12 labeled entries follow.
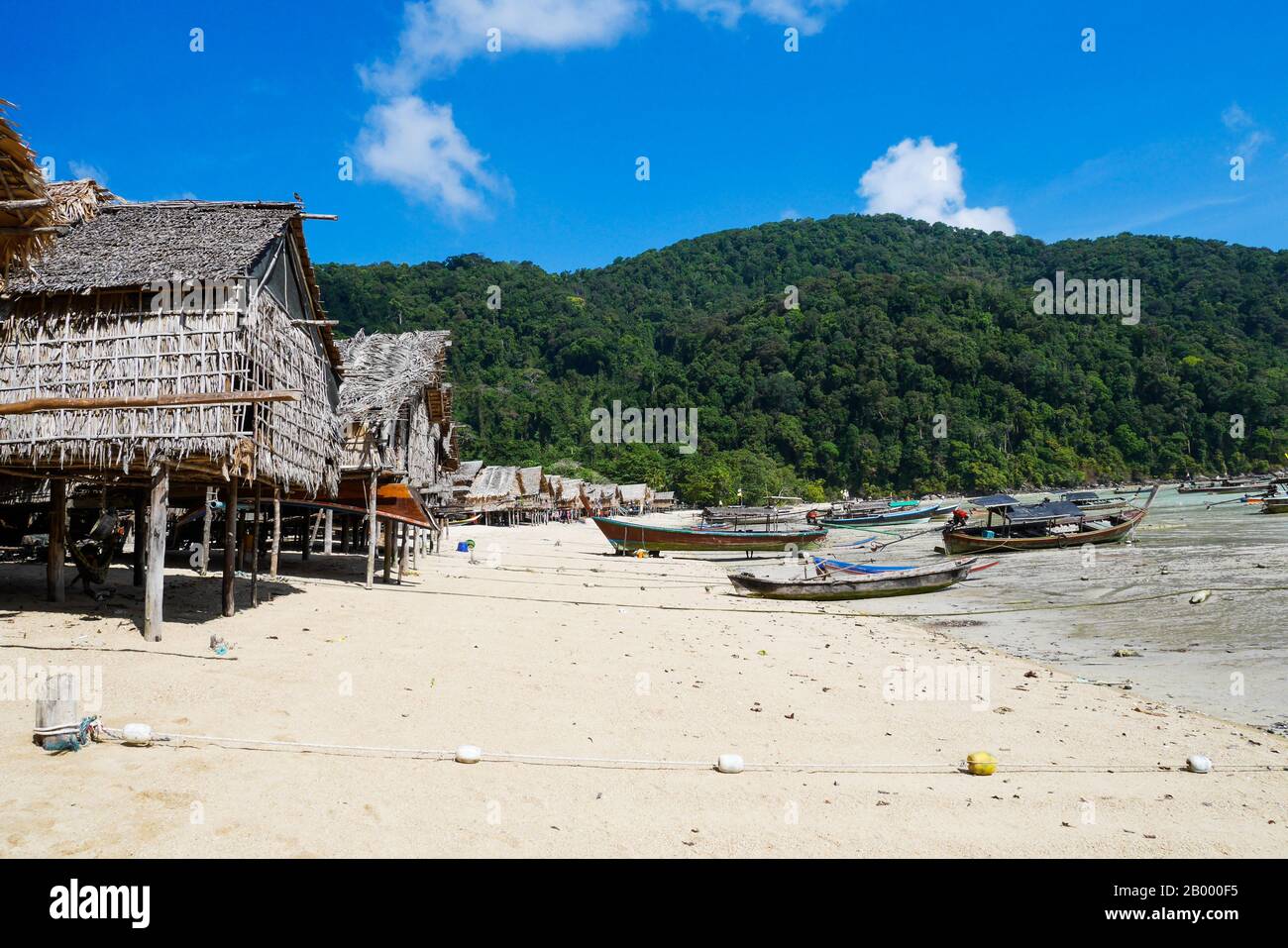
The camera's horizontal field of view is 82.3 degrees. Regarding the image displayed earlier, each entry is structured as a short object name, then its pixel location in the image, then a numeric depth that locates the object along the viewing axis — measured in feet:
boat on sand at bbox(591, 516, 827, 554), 104.37
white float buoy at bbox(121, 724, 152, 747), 18.22
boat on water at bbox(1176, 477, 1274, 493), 224.12
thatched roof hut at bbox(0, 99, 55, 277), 29.37
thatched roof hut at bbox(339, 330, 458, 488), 56.29
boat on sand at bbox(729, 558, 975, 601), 59.16
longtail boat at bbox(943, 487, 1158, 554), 95.76
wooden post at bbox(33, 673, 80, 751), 17.47
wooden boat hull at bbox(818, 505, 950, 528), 150.51
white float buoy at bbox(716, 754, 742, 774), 19.38
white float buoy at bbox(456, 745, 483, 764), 18.90
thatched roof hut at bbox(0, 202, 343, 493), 32.99
